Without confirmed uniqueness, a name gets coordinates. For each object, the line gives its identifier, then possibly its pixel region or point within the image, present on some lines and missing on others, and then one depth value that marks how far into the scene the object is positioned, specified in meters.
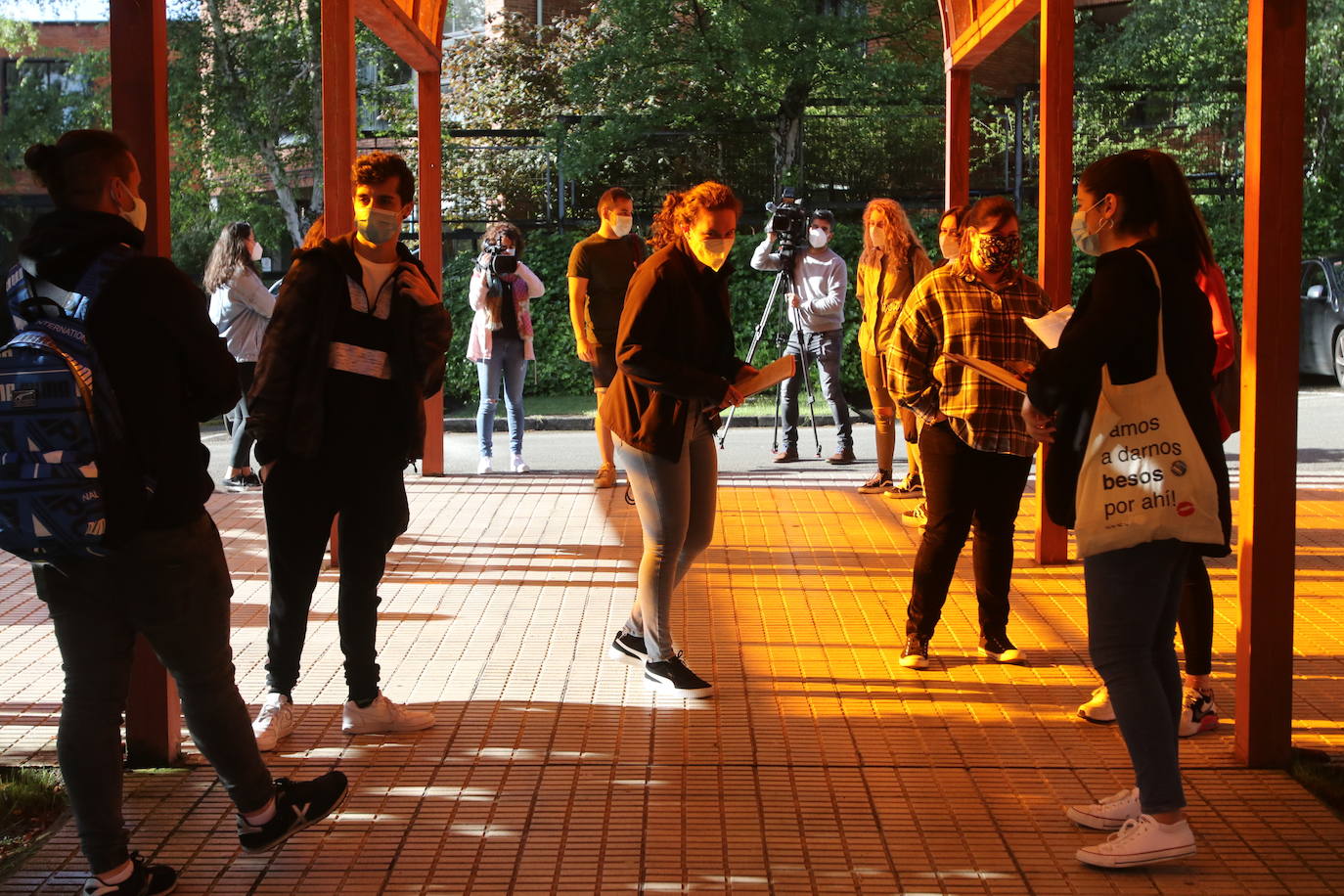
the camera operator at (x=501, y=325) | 11.70
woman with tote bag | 4.07
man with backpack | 3.71
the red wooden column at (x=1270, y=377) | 4.82
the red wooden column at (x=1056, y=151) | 7.89
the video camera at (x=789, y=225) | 11.95
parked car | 18.94
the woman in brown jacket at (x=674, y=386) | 5.59
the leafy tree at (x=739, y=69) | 21.42
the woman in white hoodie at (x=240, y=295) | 10.94
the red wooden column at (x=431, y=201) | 11.46
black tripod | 12.18
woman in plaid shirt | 5.99
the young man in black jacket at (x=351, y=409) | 5.01
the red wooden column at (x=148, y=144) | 4.87
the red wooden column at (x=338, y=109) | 8.05
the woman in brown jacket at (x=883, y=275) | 9.54
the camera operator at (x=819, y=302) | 12.12
